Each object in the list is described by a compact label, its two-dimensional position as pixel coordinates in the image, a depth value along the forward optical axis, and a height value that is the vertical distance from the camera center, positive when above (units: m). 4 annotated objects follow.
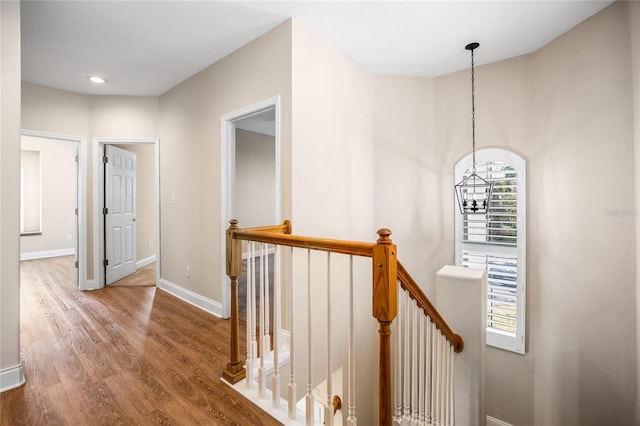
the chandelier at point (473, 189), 3.20 +0.23
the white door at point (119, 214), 4.08 -0.03
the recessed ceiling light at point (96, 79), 3.41 +1.54
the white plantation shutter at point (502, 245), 3.06 -0.38
